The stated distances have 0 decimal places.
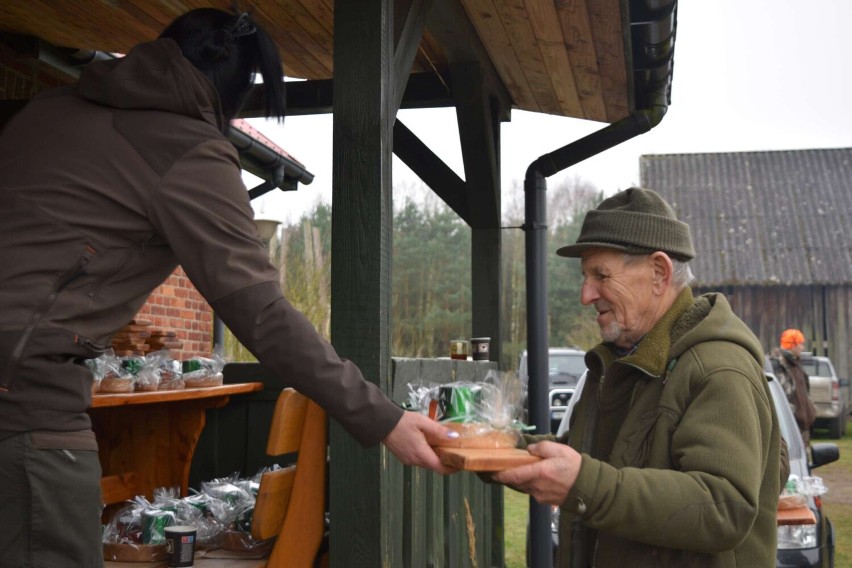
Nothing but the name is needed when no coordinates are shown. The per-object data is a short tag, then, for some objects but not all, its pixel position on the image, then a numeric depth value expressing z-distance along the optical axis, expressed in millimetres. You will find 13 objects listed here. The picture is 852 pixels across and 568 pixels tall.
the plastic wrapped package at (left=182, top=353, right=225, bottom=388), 4453
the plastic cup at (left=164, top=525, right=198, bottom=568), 3211
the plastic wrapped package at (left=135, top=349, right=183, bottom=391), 4086
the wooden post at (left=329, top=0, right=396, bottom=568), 3201
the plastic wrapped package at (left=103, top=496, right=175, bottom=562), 3369
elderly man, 2061
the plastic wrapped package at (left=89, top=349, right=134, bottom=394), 3895
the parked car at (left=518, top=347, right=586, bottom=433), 16797
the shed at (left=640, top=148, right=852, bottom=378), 23047
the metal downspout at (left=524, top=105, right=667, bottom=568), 6910
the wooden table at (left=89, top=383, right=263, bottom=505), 4480
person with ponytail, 1968
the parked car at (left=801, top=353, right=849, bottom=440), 17859
